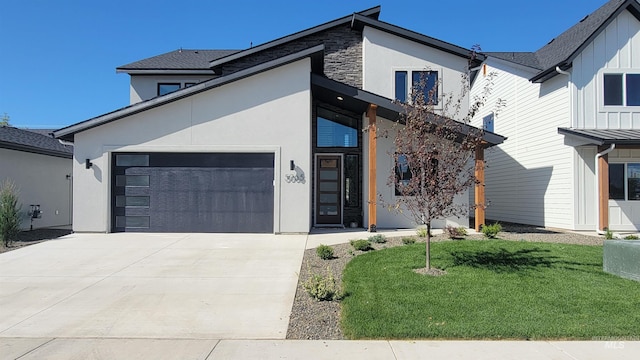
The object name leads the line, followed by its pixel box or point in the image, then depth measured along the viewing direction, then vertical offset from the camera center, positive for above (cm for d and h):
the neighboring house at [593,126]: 1338 +214
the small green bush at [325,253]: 851 -143
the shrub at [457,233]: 1028 -128
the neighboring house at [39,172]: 1387 +54
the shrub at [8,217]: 1055 -86
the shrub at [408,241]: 990 -137
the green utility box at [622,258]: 690 -128
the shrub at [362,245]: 920 -137
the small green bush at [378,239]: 1018 -137
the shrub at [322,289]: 605 -159
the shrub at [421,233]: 1083 -128
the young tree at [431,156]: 691 +54
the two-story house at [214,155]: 1207 +97
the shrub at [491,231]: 1096 -123
